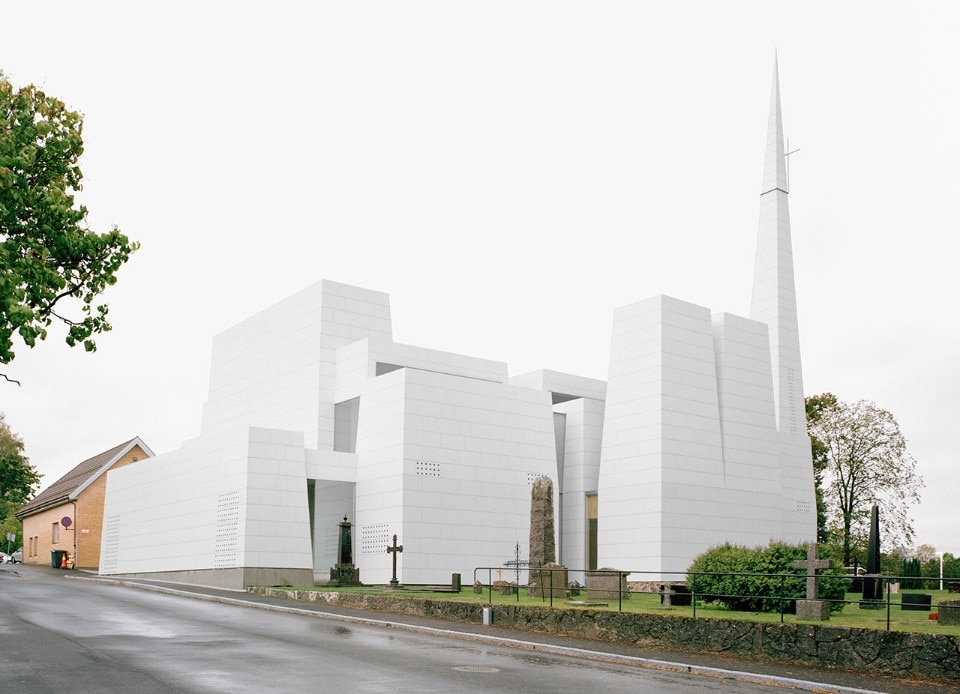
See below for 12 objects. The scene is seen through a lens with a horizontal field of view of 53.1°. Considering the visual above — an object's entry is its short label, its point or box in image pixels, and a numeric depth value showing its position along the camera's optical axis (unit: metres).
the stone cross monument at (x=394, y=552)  37.03
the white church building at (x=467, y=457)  42.84
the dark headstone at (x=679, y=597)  26.98
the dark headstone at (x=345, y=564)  42.16
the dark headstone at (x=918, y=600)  22.78
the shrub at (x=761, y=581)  22.89
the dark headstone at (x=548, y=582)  30.86
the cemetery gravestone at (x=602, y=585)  26.86
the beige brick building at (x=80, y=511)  65.25
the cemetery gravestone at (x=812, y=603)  20.03
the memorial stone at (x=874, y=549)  26.72
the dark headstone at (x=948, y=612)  19.16
